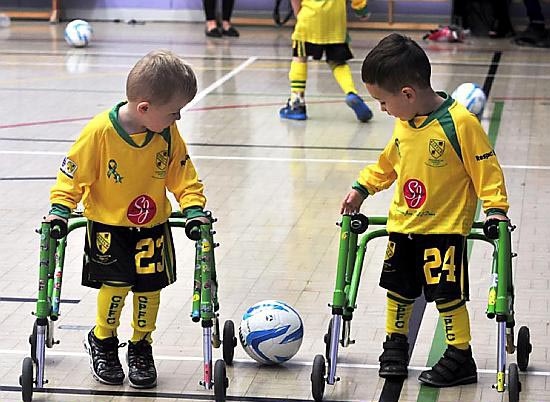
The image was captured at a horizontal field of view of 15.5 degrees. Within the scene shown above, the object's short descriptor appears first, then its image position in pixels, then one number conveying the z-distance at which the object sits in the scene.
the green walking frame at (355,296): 6.64
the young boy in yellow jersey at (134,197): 6.78
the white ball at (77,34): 24.03
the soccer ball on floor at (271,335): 7.53
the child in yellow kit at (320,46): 16.30
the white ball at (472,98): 16.14
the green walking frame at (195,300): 6.71
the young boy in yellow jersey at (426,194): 6.85
